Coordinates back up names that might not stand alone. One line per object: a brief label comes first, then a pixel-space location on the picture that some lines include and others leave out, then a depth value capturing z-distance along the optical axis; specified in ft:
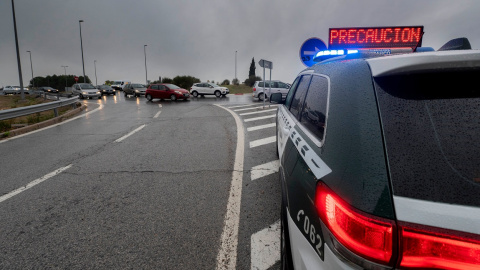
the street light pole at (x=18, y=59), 59.93
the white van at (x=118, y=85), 161.58
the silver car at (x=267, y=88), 76.52
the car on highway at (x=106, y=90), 118.11
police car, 3.43
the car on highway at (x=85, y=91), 95.96
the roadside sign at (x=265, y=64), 47.18
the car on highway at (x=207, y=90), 97.29
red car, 80.28
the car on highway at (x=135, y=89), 103.60
